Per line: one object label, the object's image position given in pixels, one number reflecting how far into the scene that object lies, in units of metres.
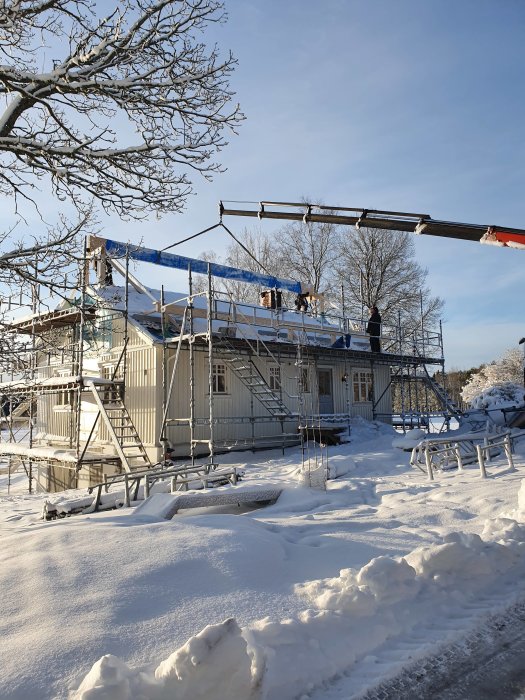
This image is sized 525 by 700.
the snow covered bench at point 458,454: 10.38
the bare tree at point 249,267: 39.94
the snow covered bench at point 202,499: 8.02
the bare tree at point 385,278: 37.28
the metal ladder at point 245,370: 16.81
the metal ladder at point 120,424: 15.30
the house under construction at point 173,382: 16.91
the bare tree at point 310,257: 39.41
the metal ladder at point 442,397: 22.86
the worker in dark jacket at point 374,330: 23.81
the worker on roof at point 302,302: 26.71
